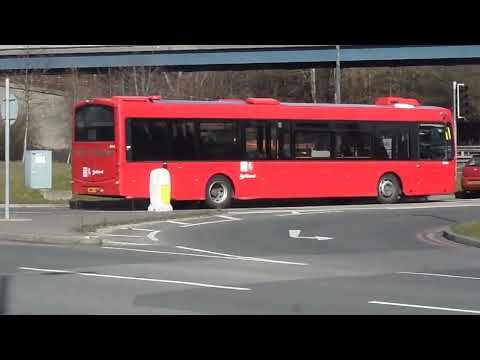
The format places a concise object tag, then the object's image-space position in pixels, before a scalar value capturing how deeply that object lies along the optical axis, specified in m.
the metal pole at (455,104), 43.28
